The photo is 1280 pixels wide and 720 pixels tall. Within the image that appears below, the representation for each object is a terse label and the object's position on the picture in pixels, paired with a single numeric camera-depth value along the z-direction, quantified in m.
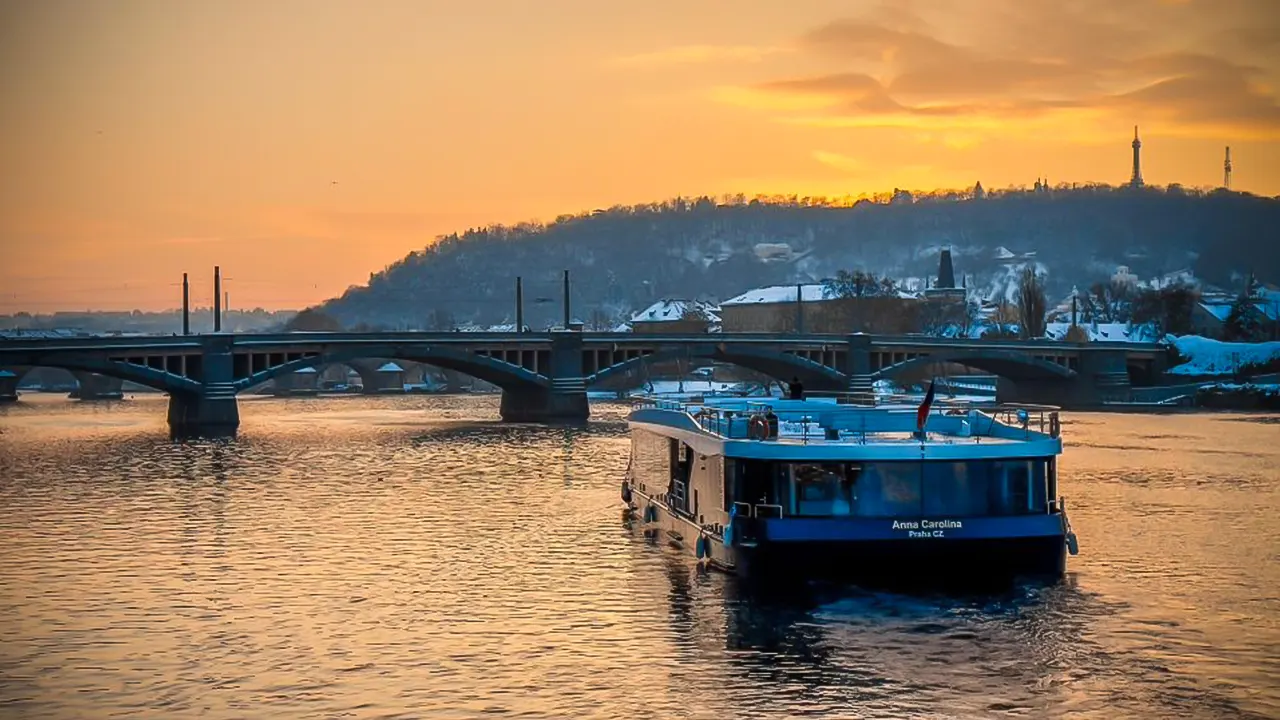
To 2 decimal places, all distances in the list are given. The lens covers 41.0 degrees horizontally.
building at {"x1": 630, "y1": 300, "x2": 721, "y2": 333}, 195.88
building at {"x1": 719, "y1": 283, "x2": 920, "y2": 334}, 179.25
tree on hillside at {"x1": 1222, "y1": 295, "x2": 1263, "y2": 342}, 145.12
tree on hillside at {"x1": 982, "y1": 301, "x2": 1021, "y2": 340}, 160.64
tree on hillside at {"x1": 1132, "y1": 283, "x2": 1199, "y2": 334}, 156.50
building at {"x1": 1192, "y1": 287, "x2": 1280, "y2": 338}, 155.12
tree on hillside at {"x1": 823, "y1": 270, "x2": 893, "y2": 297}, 193.25
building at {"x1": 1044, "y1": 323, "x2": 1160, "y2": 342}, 157.00
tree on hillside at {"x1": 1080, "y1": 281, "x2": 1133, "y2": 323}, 190.62
